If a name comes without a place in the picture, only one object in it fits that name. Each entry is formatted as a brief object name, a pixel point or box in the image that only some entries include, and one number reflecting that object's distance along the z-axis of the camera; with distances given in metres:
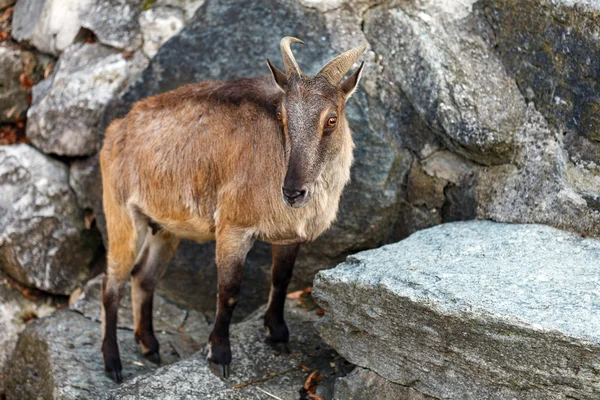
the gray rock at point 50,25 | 7.63
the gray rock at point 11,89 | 7.83
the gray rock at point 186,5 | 7.15
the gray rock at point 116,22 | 7.35
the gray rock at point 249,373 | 5.12
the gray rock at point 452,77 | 5.79
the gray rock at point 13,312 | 7.40
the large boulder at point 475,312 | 4.02
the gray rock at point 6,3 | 8.34
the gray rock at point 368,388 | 4.81
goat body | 4.99
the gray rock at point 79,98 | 7.19
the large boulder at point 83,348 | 5.79
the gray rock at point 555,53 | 5.26
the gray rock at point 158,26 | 7.15
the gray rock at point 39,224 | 7.36
